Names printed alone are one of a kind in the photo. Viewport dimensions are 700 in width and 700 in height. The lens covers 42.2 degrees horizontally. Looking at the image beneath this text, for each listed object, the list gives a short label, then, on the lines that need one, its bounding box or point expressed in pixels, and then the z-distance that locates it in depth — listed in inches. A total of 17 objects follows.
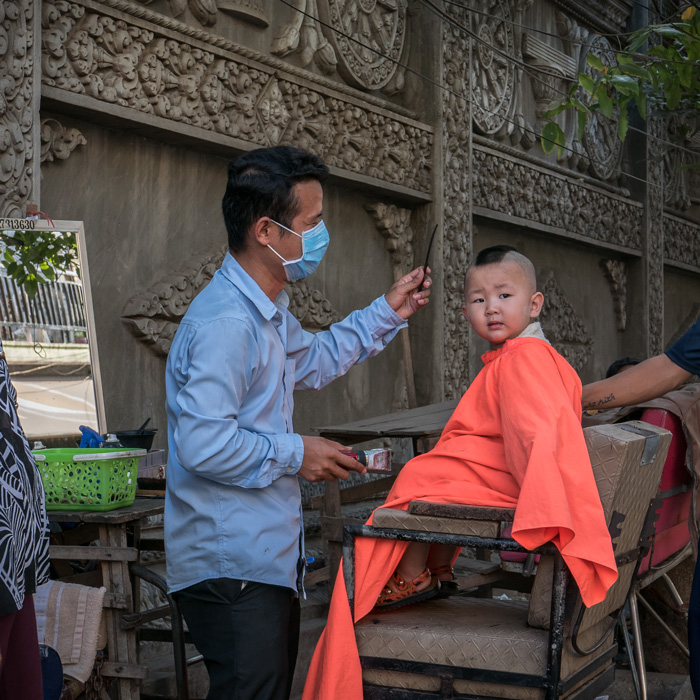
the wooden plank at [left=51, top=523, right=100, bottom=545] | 127.6
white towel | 109.6
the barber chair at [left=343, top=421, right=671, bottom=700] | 81.7
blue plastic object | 128.3
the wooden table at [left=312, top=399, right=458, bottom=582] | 159.0
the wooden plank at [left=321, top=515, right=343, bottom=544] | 165.9
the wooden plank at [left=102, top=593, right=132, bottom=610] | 113.7
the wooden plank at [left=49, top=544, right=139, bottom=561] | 111.9
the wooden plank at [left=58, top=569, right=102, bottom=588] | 125.6
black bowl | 144.4
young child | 82.3
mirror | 134.1
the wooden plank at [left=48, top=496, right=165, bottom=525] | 111.3
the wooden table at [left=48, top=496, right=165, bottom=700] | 112.4
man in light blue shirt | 77.3
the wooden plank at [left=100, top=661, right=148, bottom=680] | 112.7
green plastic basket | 113.0
